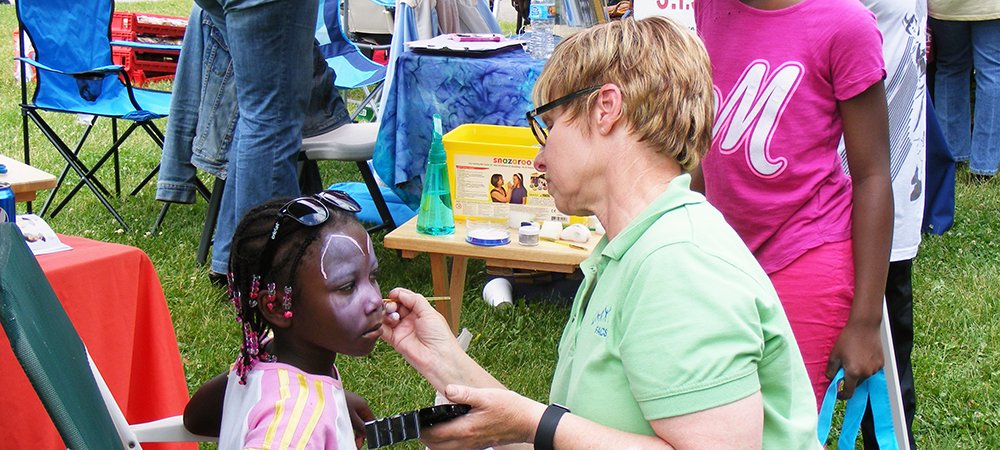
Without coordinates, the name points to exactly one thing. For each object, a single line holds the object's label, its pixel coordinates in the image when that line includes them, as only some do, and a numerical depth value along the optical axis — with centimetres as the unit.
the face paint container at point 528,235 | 338
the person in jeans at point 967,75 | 659
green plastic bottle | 348
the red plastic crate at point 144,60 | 927
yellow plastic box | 351
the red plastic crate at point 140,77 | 925
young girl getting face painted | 187
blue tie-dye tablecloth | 446
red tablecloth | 217
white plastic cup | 459
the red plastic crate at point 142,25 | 931
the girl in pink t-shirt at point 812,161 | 208
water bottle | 489
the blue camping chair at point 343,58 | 702
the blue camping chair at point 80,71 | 568
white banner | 483
